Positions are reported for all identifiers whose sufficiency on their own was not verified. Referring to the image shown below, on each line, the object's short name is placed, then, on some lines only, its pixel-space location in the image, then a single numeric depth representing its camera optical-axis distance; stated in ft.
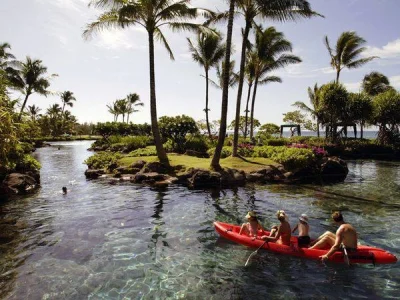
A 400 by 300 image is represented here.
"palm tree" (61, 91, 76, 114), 322.55
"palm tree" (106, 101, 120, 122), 292.61
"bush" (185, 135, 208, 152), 110.60
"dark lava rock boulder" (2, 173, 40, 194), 62.34
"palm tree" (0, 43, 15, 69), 120.28
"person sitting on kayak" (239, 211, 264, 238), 35.15
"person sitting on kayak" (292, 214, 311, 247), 32.58
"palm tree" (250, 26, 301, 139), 111.55
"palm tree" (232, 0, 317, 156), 76.23
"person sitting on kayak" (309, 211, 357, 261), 29.78
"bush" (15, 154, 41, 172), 72.43
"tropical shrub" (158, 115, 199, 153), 105.09
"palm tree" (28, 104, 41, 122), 290.48
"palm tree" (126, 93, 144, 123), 295.89
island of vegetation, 71.10
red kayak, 29.48
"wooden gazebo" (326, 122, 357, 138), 137.56
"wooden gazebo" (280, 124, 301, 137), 163.31
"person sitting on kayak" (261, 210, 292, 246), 32.81
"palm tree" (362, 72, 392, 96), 176.67
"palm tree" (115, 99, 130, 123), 287.28
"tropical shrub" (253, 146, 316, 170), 79.87
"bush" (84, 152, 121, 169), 88.76
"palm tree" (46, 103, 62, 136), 275.80
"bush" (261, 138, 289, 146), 128.88
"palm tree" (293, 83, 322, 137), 154.05
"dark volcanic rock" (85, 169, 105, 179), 80.48
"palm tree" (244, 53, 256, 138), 134.46
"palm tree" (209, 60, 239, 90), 144.66
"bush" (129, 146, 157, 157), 101.42
